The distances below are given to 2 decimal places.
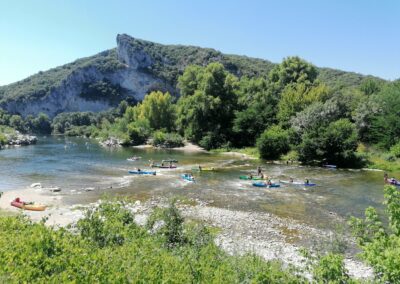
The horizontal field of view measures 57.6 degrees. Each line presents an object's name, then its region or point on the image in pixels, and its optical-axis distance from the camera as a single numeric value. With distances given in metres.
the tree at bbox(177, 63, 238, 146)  89.12
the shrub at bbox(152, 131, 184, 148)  92.88
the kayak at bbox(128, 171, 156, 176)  50.68
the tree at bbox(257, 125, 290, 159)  65.56
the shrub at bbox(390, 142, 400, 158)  56.25
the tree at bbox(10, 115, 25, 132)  169.55
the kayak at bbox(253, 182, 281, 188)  42.25
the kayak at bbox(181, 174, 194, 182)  45.28
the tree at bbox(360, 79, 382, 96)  100.56
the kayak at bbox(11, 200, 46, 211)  31.14
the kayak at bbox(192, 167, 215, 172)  53.12
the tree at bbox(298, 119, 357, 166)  56.59
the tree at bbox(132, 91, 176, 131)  110.75
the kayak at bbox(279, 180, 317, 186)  42.81
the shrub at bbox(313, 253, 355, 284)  10.26
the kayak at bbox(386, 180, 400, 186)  42.24
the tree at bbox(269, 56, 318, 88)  99.94
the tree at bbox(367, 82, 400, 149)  60.44
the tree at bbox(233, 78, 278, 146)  81.19
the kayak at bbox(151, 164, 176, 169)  56.22
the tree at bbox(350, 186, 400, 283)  9.18
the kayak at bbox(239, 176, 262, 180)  46.17
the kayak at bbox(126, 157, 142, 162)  66.69
